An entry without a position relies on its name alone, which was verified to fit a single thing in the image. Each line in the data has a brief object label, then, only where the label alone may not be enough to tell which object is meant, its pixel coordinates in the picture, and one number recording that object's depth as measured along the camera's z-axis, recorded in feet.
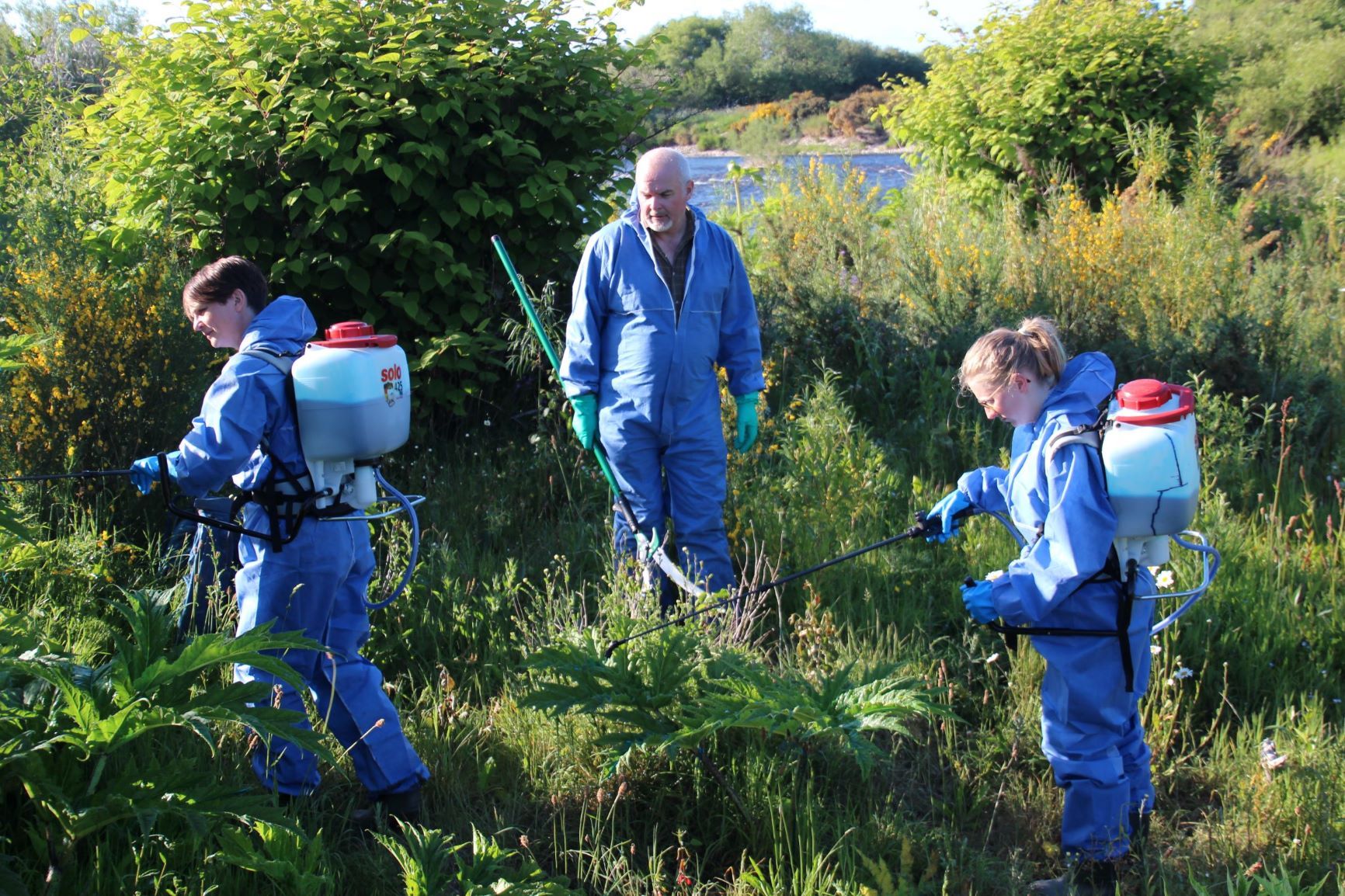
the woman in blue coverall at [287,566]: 11.08
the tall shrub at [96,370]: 15.97
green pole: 16.21
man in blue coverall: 15.78
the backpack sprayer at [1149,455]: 9.67
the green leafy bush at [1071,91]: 31.68
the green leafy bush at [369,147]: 18.01
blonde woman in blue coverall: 10.39
